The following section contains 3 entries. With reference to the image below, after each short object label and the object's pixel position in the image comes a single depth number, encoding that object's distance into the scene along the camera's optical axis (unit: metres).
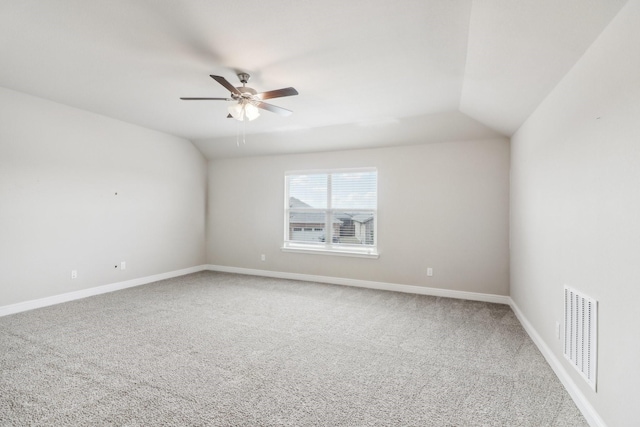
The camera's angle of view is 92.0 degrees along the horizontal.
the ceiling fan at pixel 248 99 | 2.81
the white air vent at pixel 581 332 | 1.86
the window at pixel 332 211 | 5.21
